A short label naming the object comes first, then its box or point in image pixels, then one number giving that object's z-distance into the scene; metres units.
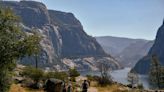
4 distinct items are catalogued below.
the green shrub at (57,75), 56.95
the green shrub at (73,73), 66.32
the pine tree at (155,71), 85.34
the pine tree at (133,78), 92.79
